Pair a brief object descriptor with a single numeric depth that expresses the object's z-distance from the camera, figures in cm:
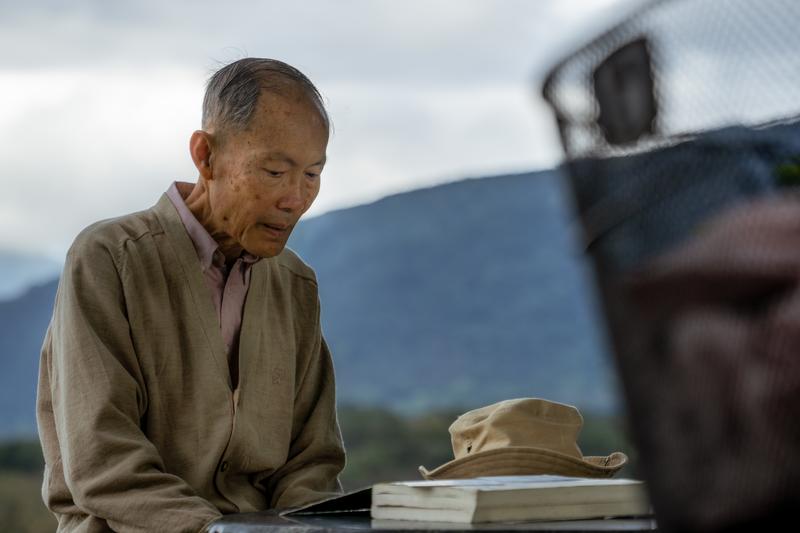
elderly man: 401
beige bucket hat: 392
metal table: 353
